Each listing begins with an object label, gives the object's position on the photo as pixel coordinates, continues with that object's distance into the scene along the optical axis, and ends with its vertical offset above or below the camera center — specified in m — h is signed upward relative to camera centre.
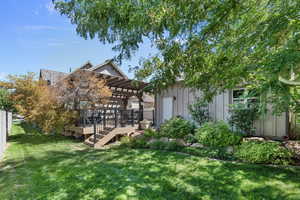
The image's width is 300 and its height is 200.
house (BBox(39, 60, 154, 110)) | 17.89 +3.42
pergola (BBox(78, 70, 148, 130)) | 9.22 +0.14
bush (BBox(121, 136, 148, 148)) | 7.09 -1.89
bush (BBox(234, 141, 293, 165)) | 4.38 -1.48
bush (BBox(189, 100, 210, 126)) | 8.70 -0.74
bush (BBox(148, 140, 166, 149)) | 6.57 -1.83
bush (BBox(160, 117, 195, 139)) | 7.47 -1.34
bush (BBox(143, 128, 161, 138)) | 7.93 -1.69
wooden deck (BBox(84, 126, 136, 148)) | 7.73 -1.88
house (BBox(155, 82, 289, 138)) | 7.11 -0.56
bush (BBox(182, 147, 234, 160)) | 5.12 -1.76
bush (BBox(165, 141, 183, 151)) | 6.33 -1.82
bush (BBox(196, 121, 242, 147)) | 5.61 -1.28
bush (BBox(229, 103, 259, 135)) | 6.94 -0.85
